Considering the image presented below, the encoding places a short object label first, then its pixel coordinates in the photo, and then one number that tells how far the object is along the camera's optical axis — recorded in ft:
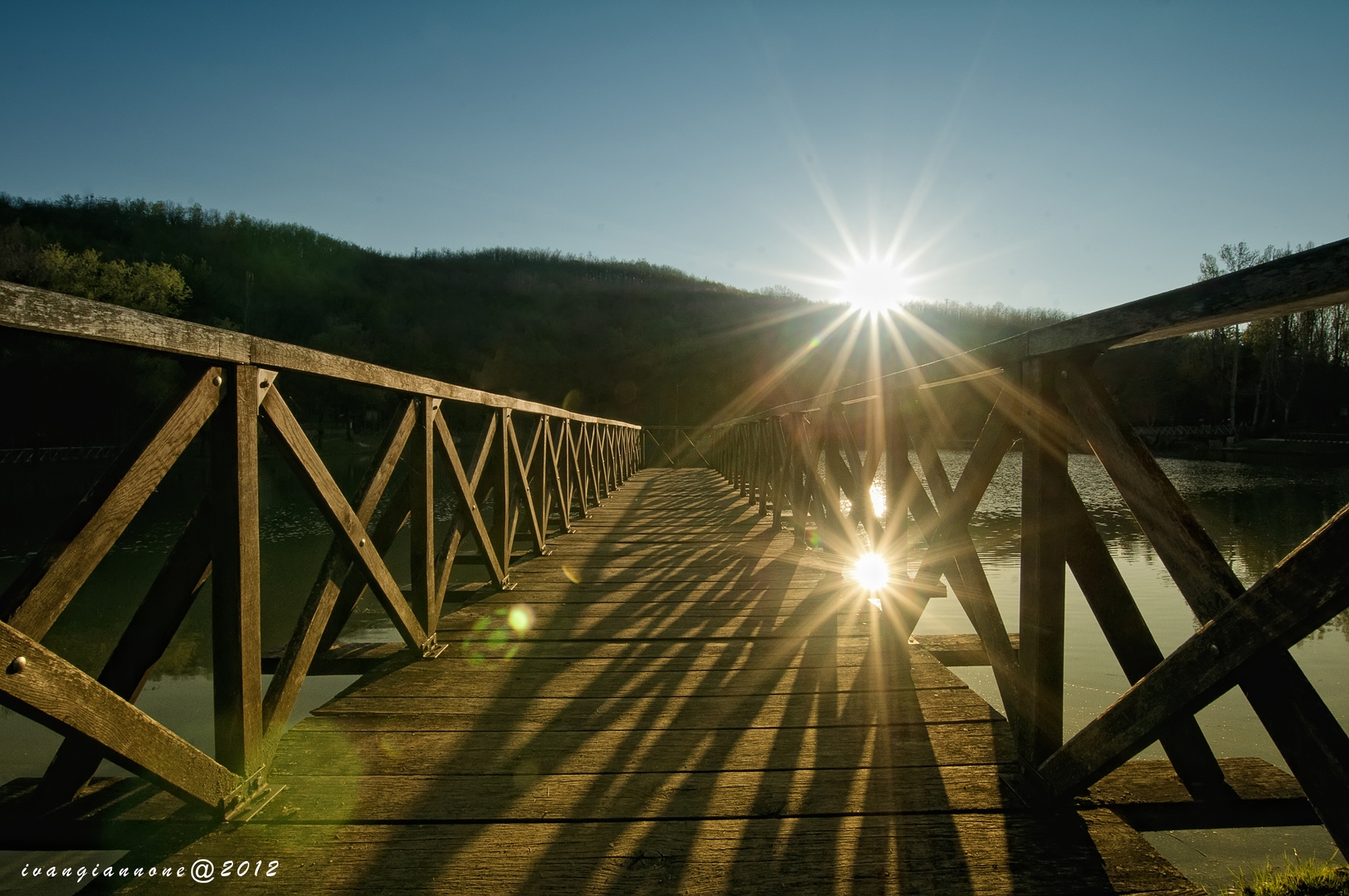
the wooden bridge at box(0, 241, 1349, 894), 4.05
